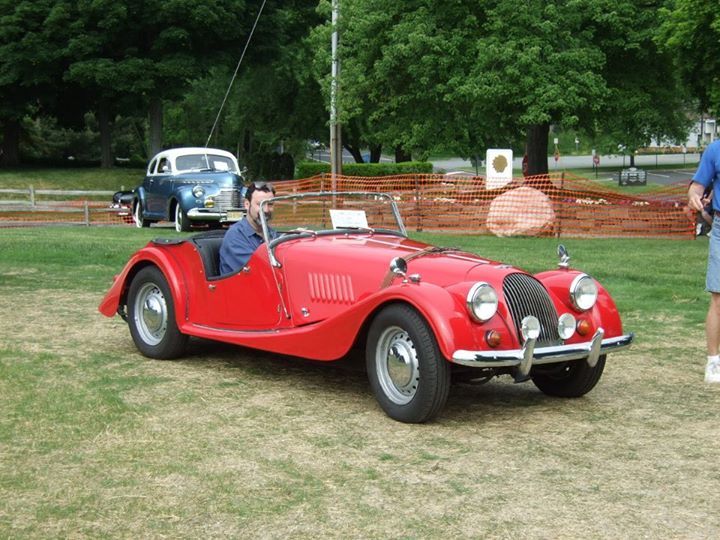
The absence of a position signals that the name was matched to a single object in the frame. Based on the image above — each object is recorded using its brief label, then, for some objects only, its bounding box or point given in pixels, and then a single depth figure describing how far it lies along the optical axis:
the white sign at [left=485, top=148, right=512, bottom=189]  24.86
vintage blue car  21.78
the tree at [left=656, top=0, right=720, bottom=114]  24.55
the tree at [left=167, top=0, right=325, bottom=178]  45.09
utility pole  28.86
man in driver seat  7.21
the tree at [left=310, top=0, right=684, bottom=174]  27.06
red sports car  5.64
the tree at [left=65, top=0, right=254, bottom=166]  40.06
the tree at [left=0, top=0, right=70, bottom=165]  40.00
